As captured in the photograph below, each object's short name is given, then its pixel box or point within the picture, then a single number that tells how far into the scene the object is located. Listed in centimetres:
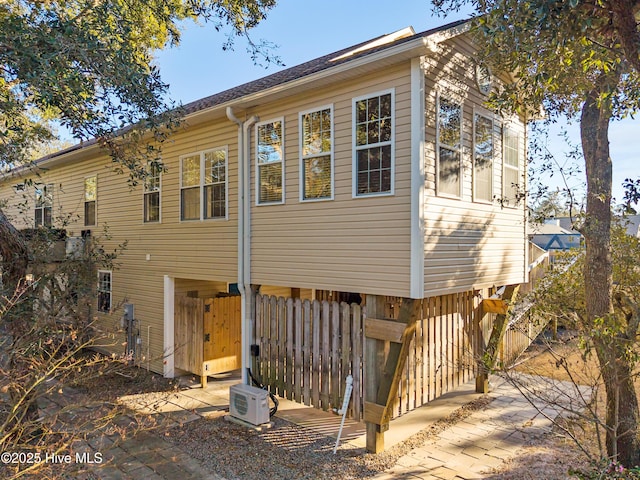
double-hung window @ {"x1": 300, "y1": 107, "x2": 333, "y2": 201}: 662
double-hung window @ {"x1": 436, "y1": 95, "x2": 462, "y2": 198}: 611
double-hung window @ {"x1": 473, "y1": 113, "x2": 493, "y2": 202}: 699
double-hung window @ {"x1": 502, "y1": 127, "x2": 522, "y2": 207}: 787
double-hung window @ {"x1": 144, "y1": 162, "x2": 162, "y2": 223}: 985
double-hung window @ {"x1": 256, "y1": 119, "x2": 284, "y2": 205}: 731
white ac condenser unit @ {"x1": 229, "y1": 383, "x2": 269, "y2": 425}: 681
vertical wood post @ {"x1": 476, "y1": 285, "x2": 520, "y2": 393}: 825
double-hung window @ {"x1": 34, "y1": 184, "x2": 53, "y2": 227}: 1369
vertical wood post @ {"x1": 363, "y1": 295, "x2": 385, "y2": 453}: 598
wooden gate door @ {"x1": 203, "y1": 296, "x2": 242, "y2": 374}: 923
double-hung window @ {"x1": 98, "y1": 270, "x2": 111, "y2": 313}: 1155
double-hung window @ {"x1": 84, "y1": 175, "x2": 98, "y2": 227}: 1177
